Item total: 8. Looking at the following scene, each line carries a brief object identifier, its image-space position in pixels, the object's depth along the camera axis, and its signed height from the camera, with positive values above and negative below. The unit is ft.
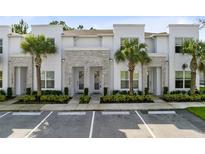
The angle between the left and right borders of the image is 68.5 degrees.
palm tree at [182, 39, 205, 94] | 40.55 +6.62
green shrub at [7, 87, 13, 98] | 44.38 -4.37
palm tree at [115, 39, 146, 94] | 40.03 +6.31
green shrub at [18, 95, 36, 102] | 39.25 -5.46
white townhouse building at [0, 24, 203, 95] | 44.35 +5.42
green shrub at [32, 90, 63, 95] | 43.50 -4.36
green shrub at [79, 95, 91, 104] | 38.08 -5.85
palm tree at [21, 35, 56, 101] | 41.05 +8.20
